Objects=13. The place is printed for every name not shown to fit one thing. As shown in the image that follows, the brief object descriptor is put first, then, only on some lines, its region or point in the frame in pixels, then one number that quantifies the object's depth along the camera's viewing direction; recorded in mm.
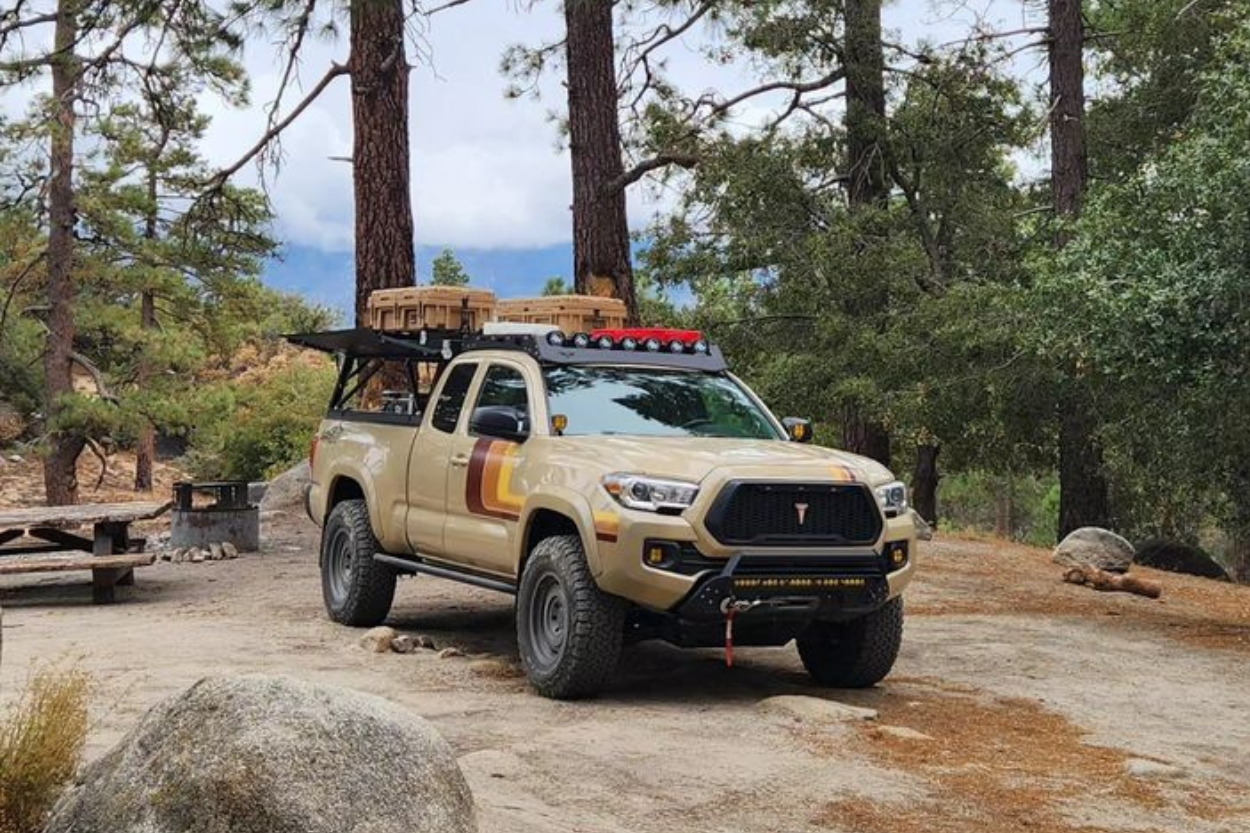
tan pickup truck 8039
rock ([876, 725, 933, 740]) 7688
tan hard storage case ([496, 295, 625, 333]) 12430
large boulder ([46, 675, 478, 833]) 4316
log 15383
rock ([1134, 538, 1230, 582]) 22297
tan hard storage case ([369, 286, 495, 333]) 11750
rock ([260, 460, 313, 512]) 20828
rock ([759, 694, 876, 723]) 8008
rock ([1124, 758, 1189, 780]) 7137
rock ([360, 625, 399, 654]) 9938
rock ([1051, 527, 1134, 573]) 17234
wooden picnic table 12719
